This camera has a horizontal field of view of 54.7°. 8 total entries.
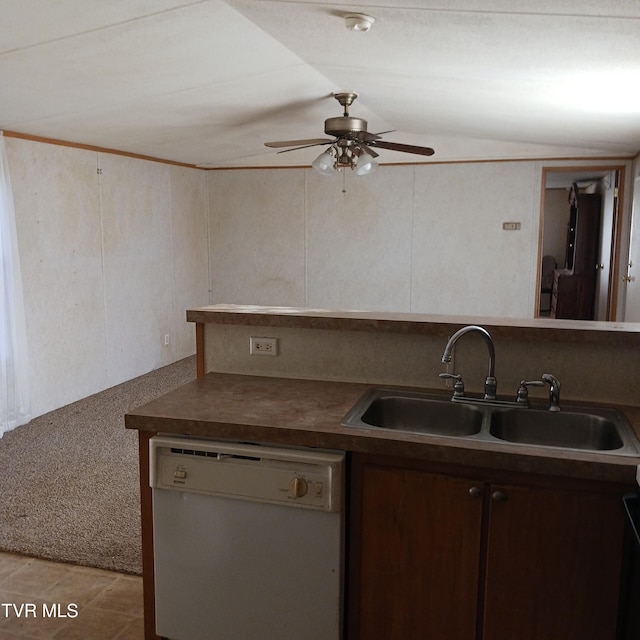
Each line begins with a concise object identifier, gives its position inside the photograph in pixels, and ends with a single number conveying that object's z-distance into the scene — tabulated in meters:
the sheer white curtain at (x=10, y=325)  4.34
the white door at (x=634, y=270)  5.47
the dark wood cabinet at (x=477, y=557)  1.63
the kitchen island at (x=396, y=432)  1.64
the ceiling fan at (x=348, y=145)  4.32
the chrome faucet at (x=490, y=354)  2.02
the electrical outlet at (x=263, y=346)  2.49
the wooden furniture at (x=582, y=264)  8.55
